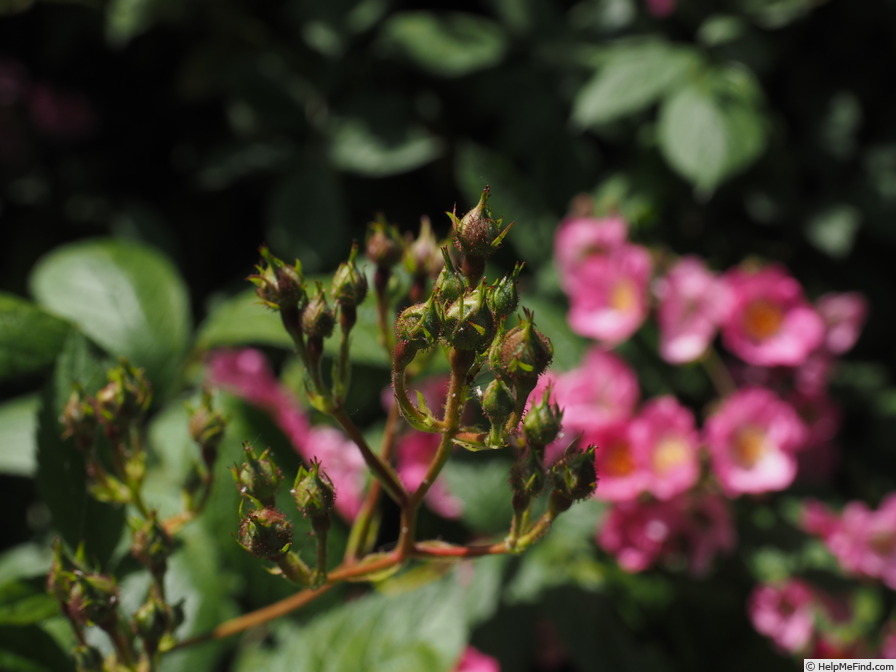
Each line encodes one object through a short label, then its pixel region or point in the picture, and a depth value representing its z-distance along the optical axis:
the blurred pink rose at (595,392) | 0.63
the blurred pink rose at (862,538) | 0.67
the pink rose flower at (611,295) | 0.68
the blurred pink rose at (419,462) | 0.67
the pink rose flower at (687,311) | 0.67
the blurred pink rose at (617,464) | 0.60
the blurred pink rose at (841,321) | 0.73
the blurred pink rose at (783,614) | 0.65
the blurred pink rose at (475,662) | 0.58
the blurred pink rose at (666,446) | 0.60
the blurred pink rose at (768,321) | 0.70
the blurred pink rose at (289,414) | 0.65
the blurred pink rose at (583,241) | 0.70
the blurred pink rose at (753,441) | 0.61
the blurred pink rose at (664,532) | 0.62
